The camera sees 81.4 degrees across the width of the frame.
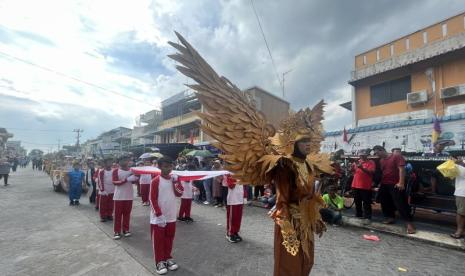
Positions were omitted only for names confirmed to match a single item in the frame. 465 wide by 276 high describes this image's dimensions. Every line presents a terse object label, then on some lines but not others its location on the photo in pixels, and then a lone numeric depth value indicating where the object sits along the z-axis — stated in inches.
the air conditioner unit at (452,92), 480.1
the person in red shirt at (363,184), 252.7
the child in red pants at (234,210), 217.6
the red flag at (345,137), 539.8
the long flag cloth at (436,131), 408.6
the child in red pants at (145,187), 369.7
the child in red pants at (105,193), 297.3
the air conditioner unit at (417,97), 522.3
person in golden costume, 101.3
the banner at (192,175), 189.7
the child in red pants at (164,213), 160.7
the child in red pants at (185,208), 293.3
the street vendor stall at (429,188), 246.7
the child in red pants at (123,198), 234.1
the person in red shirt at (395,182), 225.6
